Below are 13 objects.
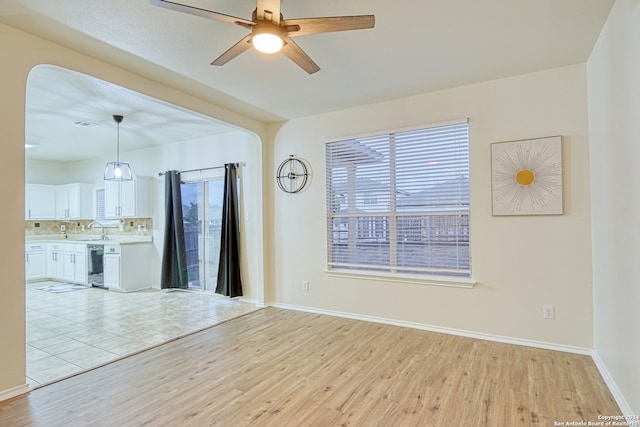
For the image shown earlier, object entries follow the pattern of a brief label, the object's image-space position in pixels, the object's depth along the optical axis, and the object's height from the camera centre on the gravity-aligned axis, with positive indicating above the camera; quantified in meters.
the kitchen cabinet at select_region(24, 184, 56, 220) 7.20 +0.40
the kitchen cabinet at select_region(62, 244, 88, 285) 6.58 -0.90
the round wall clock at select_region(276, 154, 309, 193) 4.64 +0.58
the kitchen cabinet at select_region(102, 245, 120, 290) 5.99 -0.87
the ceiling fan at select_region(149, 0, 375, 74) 1.83 +1.10
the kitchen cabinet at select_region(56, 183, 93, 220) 7.23 +0.40
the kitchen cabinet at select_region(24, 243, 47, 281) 7.04 -0.90
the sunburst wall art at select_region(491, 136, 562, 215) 3.13 +0.35
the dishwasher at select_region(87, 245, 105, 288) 6.31 -0.89
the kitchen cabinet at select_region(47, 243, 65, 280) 6.99 -0.88
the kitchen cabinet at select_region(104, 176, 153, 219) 6.20 +0.38
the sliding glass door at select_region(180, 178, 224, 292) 5.73 -0.19
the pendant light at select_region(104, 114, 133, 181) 5.21 +0.74
